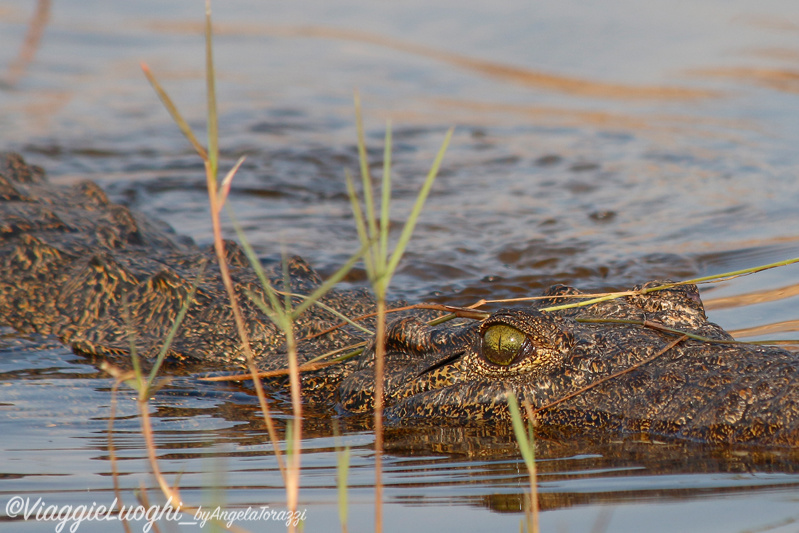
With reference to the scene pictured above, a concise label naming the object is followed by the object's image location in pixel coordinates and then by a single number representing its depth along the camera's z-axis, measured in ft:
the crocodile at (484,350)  20.83
